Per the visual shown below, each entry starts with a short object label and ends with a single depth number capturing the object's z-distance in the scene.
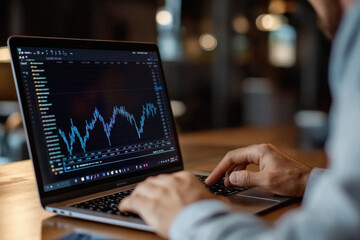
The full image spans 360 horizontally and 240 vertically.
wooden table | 0.84
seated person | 0.54
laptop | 0.97
